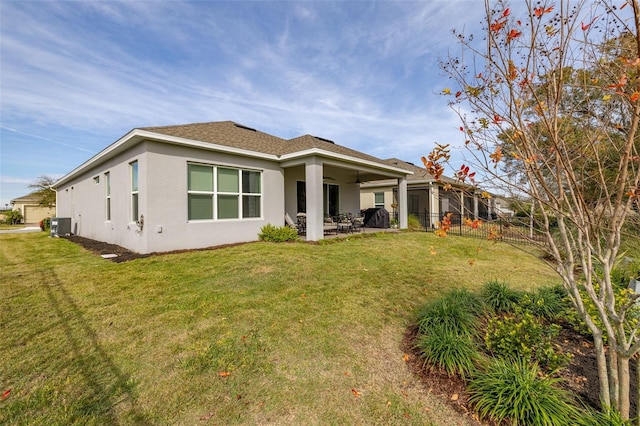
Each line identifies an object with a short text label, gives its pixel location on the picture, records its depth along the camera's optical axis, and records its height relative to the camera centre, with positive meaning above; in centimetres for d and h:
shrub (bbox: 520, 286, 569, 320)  373 -132
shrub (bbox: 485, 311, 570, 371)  265 -138
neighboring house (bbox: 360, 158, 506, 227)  1771 +116
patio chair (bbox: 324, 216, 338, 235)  1217 -49
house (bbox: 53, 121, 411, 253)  778 +108
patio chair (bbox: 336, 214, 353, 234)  1200 -49
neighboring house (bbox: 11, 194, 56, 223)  3234 +65
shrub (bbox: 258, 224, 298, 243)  986 -73
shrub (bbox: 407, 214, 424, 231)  1486 -69
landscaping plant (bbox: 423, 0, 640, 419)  185 +75
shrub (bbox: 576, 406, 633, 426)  183 -147
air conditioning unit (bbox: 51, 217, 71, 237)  1407 -50
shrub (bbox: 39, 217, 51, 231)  1811 -47
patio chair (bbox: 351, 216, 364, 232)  1241 -43
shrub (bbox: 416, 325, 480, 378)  261 -143
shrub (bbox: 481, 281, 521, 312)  398 -132
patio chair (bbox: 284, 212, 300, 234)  1190 -38
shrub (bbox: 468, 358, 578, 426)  197 -146
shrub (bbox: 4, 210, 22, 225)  2961 +6
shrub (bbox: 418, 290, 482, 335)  319 -130
